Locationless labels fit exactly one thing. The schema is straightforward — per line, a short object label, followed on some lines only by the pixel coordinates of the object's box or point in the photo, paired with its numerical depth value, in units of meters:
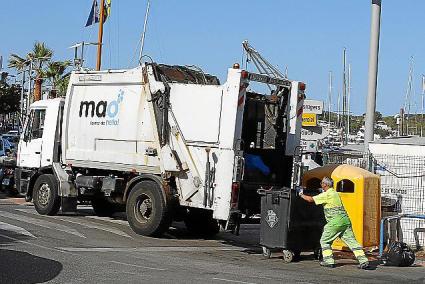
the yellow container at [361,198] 12.80
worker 11.14
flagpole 29.28
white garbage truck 12.27
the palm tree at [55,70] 45.28
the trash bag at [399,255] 11.66
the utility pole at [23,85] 47.95
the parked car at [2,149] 26.53
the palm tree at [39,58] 43.56
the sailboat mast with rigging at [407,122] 50.50
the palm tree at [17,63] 49.56
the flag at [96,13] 30.64
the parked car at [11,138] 36.87
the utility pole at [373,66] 15.84
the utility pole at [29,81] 43.02
